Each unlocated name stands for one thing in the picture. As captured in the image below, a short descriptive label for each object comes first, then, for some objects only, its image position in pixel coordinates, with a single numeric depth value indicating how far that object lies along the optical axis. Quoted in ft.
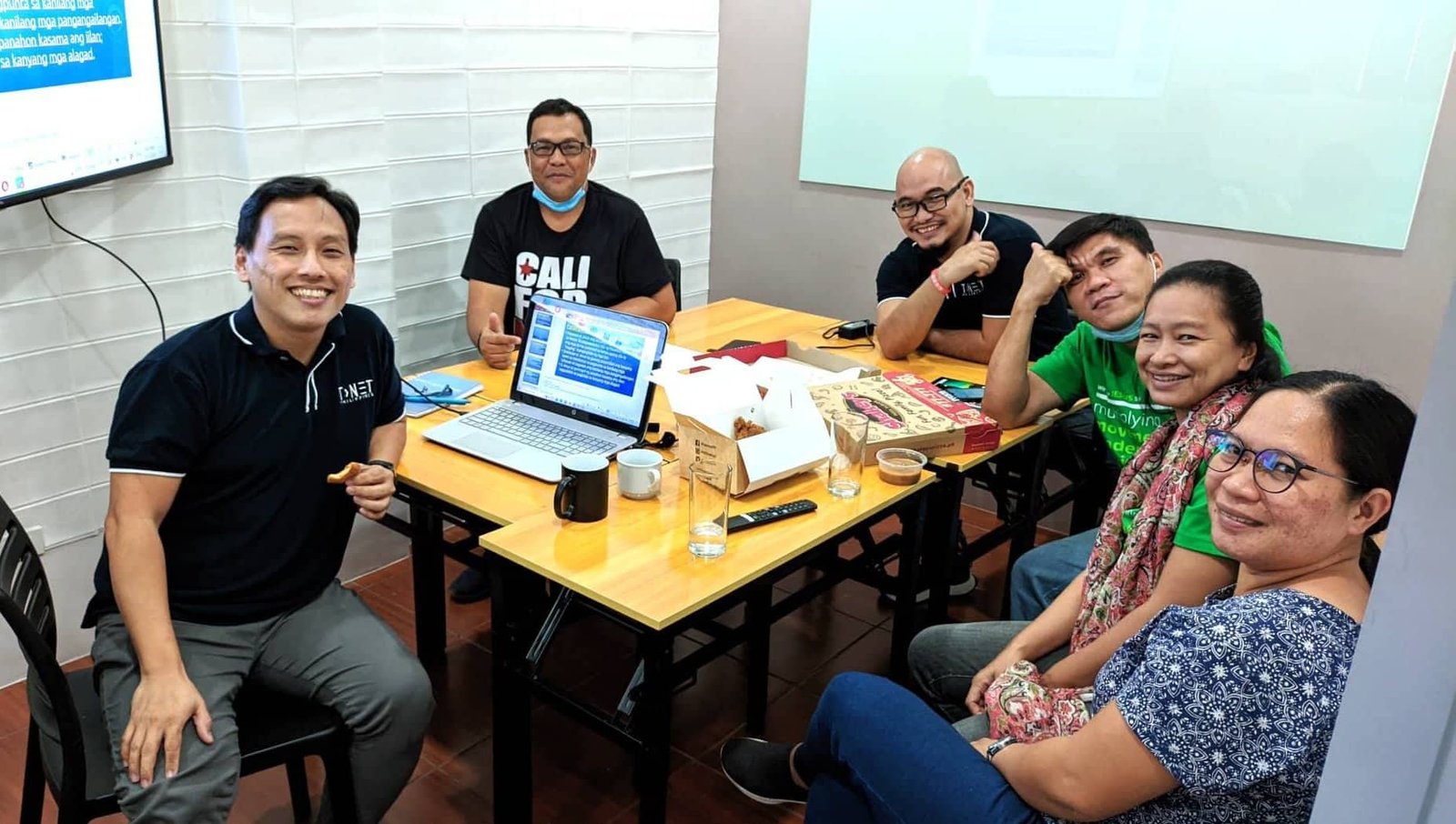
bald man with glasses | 9.61
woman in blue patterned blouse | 3.94
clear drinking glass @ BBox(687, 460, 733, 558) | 6.14
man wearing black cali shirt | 10.44
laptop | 7.50
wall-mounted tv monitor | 7.12
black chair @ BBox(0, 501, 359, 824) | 5.09
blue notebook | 8.23
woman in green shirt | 5.59
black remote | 6.48
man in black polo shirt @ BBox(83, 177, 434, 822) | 5.63
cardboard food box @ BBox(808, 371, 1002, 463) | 7.61
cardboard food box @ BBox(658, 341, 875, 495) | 6.71
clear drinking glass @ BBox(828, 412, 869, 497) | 7.20
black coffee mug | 6.34
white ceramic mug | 6.77
